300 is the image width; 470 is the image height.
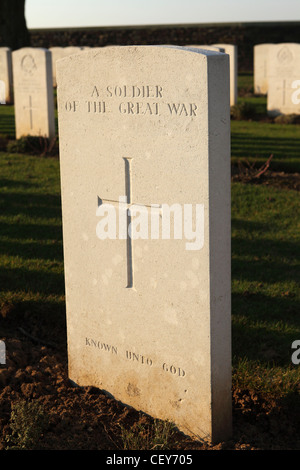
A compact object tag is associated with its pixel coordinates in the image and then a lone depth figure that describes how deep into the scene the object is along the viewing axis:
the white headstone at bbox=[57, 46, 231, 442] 2.74
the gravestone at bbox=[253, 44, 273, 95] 16.95
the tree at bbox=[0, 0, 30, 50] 18.09
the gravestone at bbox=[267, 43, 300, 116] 12.56
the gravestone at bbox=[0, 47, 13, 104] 15.82
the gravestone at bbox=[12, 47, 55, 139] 10.21
